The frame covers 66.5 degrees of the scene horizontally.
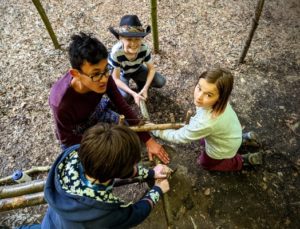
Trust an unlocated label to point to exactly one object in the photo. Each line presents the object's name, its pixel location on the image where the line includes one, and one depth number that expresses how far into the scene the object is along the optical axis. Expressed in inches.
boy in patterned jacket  50.9
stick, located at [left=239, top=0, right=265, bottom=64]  106.9
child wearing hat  90.5
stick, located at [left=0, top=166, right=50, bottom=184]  95.6
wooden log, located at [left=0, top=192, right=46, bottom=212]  77.3
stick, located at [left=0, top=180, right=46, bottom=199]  81.6
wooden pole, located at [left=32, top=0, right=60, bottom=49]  116.5
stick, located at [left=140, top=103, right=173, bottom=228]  75.3
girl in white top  73.9
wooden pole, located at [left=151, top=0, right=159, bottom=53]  112.6
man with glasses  67.4
